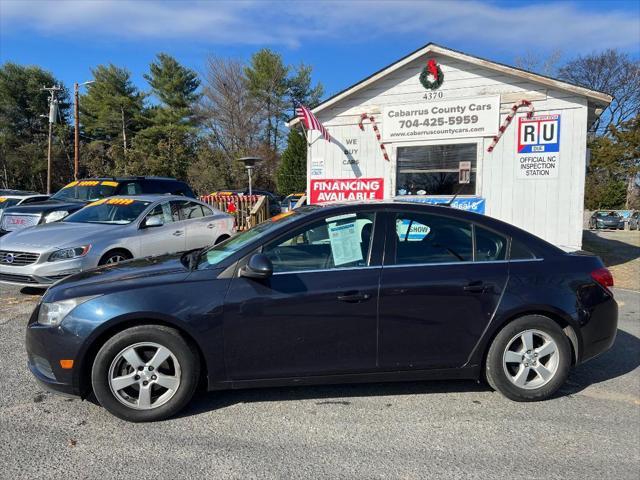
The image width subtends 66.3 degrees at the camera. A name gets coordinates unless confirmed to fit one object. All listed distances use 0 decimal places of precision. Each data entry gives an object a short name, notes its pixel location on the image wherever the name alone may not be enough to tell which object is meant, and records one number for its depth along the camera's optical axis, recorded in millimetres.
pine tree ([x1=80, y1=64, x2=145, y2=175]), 45000
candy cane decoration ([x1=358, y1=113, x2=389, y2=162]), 10672
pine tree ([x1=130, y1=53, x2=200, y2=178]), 39812
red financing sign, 10828
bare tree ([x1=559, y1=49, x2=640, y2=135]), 39656
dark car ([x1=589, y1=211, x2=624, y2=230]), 33312
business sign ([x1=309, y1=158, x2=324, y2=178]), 11359
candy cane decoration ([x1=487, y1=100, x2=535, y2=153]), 9430
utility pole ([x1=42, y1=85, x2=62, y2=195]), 29031
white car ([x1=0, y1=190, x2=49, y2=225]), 13688
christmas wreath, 10148
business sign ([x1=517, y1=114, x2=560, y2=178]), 9281
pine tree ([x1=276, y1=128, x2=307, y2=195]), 34938
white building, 9234
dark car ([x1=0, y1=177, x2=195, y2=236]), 10273
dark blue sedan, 3291
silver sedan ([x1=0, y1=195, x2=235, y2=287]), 6383
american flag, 10859
